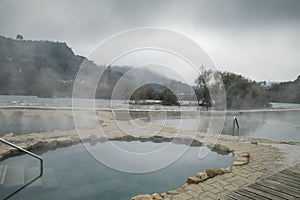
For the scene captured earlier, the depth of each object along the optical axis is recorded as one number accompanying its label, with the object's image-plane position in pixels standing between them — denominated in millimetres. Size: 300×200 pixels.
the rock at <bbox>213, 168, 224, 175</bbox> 3036
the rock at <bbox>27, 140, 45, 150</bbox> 4478
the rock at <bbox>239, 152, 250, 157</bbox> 3873
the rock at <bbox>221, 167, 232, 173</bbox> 3115
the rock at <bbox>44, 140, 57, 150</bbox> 4778
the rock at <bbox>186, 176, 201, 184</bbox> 2744
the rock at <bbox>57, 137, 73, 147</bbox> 5016
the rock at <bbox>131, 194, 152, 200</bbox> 2324
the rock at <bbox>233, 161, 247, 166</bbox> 3416
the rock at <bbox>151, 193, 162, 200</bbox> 2352
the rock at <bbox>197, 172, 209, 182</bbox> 2834
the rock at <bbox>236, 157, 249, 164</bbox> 3539
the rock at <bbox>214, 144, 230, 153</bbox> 4738
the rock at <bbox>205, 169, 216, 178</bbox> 2956
